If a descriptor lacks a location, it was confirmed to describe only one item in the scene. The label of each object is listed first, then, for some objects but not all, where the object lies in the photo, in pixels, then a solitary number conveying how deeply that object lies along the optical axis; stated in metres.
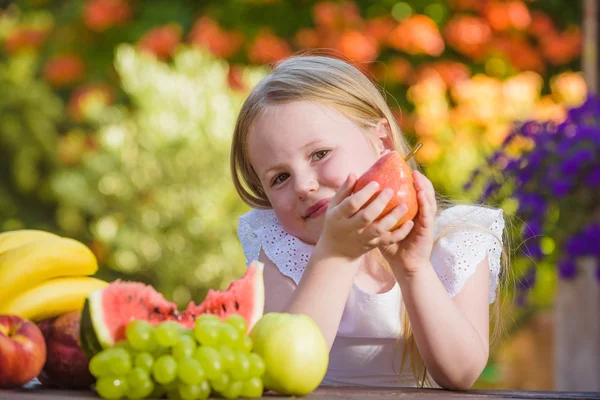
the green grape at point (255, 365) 2.67
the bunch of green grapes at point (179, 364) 2.58
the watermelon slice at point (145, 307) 2.86
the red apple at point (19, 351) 2.80
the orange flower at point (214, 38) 13.46
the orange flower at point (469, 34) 13.46
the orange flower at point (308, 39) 13.42
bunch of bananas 3.20
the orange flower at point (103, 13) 13.76
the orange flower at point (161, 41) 13.31
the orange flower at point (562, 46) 13.52
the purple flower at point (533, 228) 7.01
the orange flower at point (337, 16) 13.26
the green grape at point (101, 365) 2.64
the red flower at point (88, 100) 13.30
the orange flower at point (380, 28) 13.49
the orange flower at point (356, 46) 13.15
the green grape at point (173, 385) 2.61
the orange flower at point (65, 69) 14.07
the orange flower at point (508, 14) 13.37
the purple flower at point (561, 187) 6.89
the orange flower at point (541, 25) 13.55
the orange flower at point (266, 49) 13.34
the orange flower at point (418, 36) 13.43
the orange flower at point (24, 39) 14.37
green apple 2.73
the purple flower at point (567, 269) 7.17
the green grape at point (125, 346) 2.70
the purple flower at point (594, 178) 6.83
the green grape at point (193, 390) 2.58
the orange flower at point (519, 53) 13.56
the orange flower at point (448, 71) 13.58
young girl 3.29
